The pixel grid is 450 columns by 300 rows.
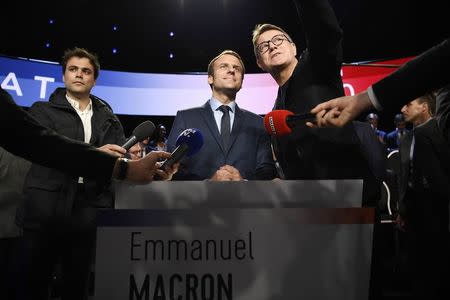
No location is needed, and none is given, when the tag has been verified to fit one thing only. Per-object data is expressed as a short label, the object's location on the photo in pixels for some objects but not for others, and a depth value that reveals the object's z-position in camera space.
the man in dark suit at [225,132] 2.22
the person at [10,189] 2.81
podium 1.10
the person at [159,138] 5.76
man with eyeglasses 1.46
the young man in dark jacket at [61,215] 2.05
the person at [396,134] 6.40
